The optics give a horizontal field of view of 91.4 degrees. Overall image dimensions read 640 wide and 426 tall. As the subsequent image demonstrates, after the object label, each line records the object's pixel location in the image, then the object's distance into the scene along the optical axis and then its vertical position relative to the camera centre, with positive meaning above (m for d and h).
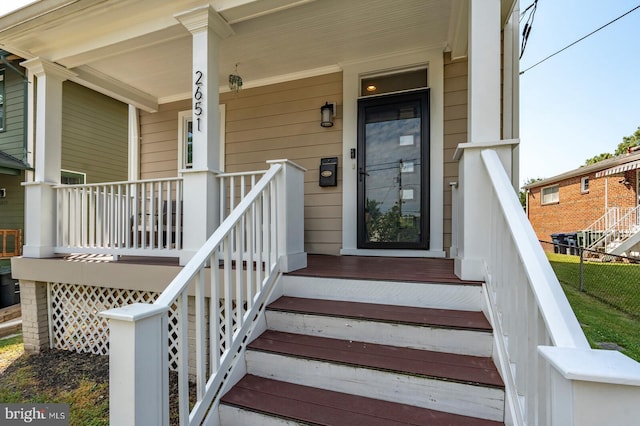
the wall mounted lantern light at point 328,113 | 4.24 +1.37
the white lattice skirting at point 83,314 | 3.37 -1.16
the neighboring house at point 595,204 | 9.30 +0.40
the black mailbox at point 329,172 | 4.25 +0.58
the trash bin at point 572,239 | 10.78 -0.86
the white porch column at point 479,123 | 2.12 +0.63
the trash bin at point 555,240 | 11.65 -0.96
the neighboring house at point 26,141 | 6.78 +1.65
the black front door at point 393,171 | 3.89 +0.56
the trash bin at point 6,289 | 5.72 -1.41
